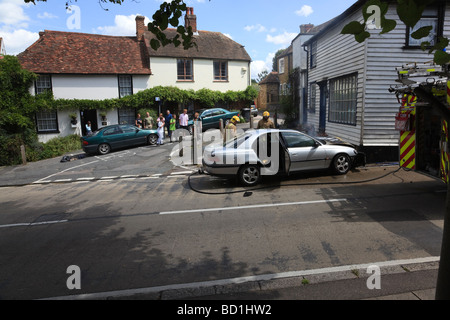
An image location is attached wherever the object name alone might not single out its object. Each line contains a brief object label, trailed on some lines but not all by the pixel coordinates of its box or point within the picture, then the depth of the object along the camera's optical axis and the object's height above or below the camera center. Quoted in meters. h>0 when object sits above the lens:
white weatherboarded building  11.45 +1.32
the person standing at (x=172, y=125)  19.61 -0.63
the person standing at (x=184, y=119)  19.97 -0.29
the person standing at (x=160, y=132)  18.20 -0.97
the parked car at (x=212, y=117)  20.77 -0.21
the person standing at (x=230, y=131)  11.51 -0.63
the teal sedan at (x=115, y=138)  16.75 -1.21
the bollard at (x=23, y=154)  16.55 -1.87
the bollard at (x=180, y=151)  14.70 -1.68
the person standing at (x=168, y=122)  19.83 -0.46
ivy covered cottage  22.11 +3.39
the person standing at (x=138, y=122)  20.92 -0.43
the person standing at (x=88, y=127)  19.84 -0.65
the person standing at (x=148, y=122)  19.46 -0.41
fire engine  6.86 -0.46
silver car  9.02 -1.23
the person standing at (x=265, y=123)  11.16 -0.36
